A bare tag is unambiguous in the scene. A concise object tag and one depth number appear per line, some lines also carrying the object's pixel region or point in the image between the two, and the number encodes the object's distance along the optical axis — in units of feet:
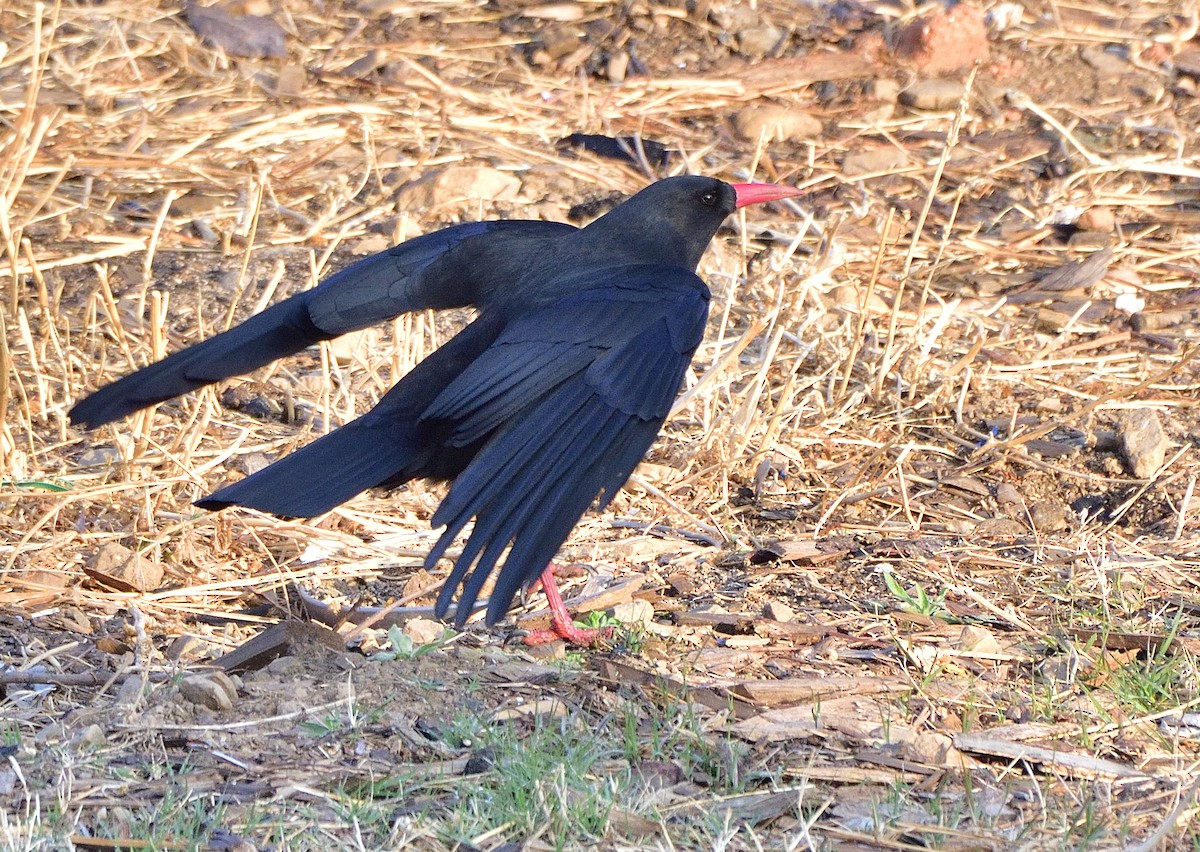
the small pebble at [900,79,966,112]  54.49
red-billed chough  24.61
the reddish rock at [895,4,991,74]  56.29
